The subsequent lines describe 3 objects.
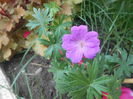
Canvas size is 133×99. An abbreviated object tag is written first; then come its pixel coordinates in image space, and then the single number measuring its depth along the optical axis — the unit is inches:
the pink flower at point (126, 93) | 8.1
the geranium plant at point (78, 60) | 6.8
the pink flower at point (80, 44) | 7.0
